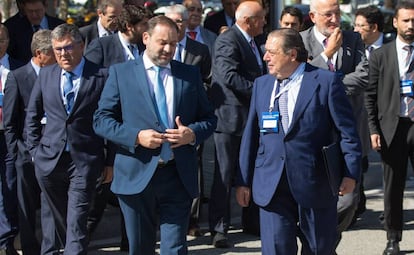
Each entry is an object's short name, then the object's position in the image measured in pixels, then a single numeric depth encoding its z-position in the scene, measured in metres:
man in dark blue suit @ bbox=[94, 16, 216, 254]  5.83
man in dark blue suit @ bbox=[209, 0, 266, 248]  8.09
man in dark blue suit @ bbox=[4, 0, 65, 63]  8.88
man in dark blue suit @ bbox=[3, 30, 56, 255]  7.21
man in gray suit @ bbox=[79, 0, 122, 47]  8.43
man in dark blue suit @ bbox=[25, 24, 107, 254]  6.73
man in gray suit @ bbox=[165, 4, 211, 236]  8.38
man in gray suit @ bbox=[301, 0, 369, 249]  7.33
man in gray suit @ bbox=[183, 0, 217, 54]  9.41
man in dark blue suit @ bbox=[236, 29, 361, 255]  5.71
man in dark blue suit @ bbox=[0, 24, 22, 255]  7.57
